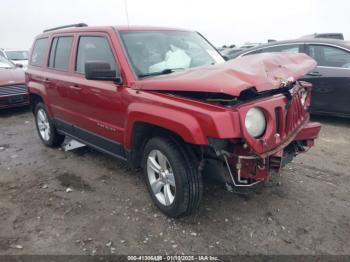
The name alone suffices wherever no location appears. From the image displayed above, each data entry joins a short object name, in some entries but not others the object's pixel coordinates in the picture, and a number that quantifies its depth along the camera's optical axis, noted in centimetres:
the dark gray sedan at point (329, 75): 612
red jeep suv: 271
